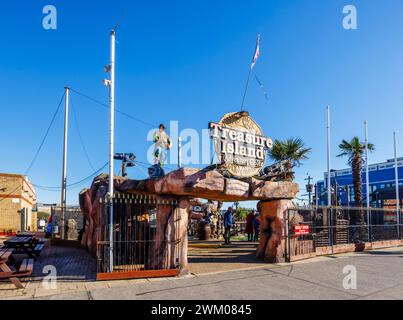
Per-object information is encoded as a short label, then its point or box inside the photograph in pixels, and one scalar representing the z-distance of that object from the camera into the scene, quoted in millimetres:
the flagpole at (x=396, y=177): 19500
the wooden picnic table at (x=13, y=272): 7559
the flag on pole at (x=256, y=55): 11656
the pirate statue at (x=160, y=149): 10336
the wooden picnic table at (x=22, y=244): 10828
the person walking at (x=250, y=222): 19341
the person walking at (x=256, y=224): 19453
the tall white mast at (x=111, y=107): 9234
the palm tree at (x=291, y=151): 24906
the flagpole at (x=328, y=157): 22625
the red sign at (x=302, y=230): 12078
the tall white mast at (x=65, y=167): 18728
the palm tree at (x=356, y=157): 25688
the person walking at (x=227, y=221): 17094
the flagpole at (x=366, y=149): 24509
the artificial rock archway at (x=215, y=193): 9305
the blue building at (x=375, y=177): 58312
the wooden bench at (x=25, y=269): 7699
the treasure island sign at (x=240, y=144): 10086
